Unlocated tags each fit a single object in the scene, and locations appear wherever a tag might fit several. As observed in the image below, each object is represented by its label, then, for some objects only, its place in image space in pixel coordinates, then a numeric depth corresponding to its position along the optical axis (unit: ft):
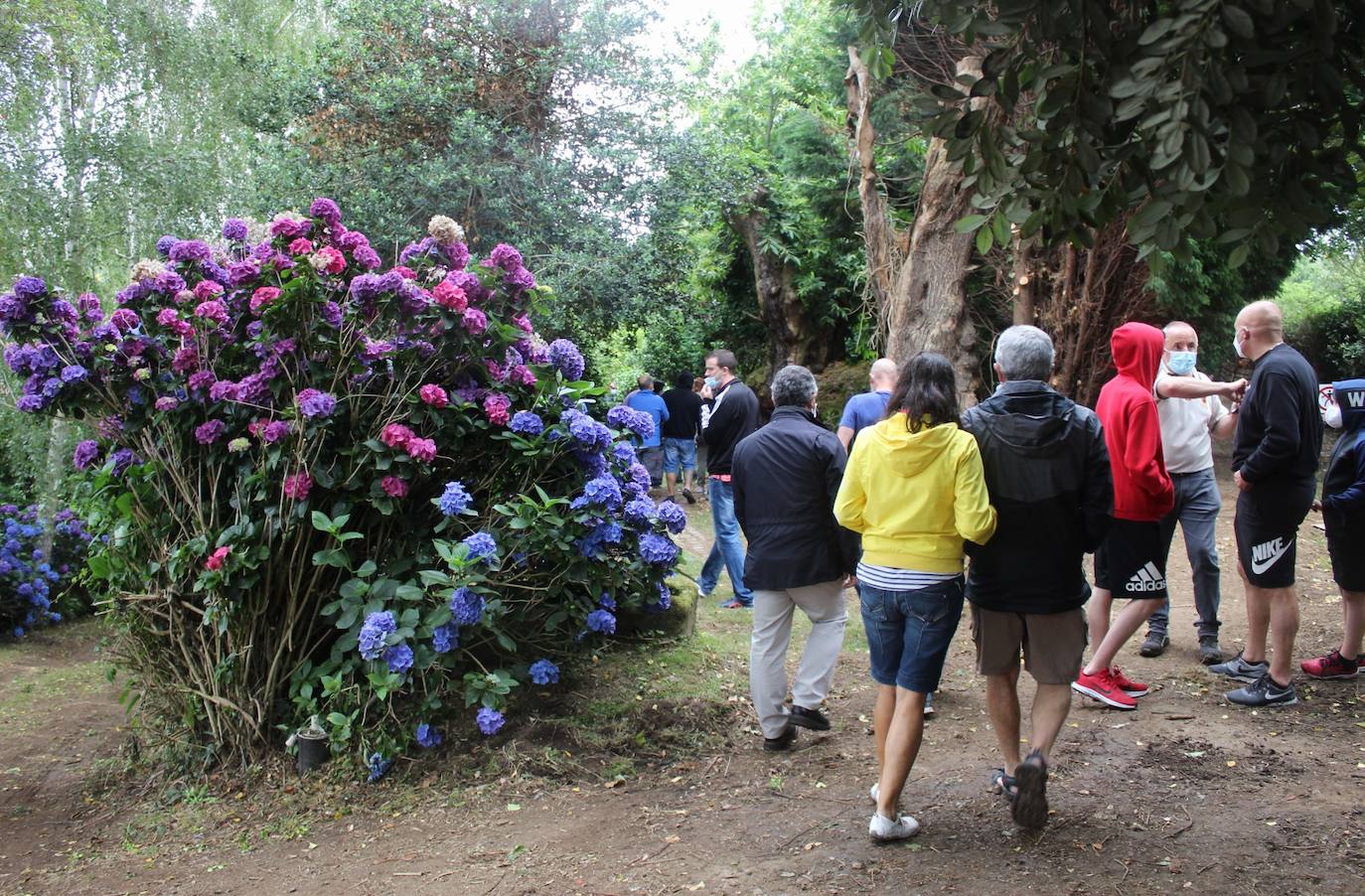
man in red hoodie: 15.92
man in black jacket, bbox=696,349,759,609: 25.94
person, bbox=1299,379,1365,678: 16.85
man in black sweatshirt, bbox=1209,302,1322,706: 16.11
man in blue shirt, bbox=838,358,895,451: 21.92
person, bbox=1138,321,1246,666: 18.20
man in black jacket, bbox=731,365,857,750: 15.75
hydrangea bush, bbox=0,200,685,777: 16.16
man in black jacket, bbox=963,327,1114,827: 12.05
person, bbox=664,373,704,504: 43.04
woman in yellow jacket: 12.14
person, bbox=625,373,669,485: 40.91
